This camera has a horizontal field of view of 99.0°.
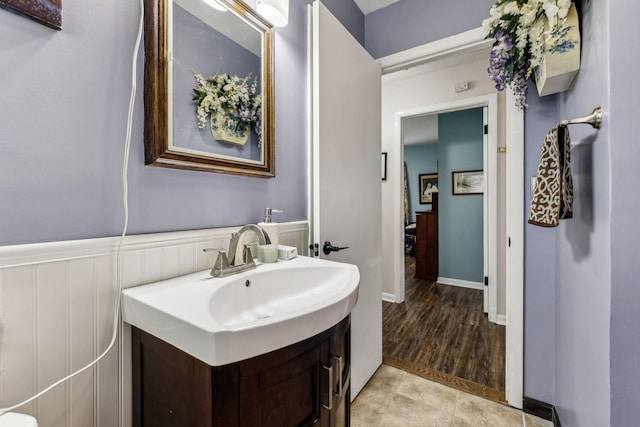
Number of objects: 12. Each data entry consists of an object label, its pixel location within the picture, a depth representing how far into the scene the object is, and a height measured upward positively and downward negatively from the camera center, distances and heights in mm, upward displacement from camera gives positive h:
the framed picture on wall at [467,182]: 3414 +368
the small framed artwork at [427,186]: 5977 +568
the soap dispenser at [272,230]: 1063 -70
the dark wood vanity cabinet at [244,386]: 543 -397
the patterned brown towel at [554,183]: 1005 +104
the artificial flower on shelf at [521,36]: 1009 +724
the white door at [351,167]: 1308 +250
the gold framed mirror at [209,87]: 824 +445
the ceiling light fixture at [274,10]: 1106 +831
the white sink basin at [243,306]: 518 -236
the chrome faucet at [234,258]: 871 -154
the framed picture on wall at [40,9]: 603 +465
